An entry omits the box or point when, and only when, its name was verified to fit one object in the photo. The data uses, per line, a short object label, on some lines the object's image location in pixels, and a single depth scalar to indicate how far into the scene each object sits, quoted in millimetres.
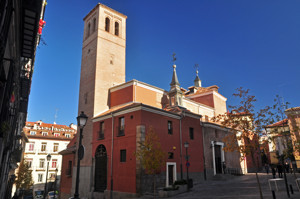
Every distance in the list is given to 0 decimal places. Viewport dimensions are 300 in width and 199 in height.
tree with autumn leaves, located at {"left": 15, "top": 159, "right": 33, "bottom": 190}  32672
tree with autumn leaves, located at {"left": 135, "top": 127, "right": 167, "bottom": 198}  16641
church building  19984
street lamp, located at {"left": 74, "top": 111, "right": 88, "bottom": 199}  8955
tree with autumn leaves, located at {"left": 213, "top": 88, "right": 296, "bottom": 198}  11584
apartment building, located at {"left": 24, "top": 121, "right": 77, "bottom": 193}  43531
